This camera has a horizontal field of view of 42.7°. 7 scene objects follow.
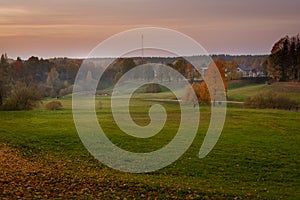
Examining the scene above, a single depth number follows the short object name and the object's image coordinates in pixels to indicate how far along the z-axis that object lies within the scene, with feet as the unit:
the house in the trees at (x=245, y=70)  432.66
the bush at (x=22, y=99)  145.79
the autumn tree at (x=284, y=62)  272.92
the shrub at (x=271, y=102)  166.91
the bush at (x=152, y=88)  226.05
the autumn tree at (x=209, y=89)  172.14
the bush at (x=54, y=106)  157.22
